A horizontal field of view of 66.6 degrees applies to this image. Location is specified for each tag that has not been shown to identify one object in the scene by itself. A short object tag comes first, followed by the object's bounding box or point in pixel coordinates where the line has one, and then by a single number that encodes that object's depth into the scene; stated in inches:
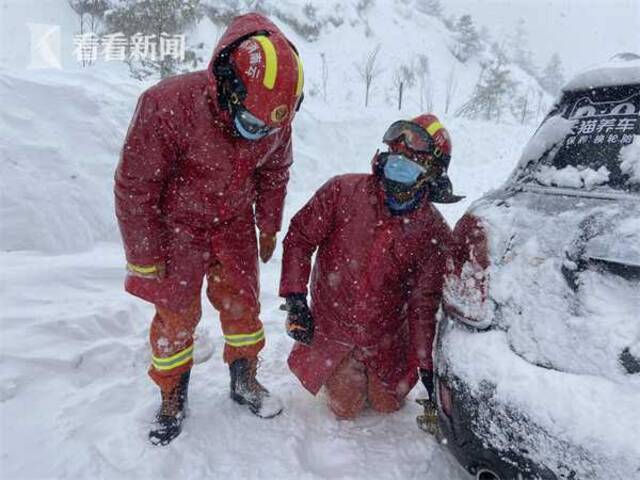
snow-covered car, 53.1
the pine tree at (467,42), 1497.3
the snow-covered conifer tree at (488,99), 1076.5
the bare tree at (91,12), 732.0
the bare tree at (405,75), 1113.1
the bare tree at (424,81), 1000.4
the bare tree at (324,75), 878.7
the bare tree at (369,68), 974.1
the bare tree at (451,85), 1125.5
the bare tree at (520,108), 1275.1
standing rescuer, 74.2
